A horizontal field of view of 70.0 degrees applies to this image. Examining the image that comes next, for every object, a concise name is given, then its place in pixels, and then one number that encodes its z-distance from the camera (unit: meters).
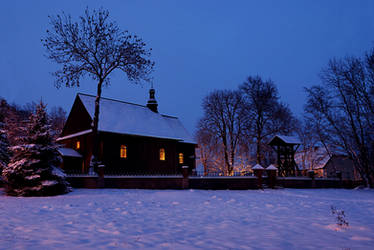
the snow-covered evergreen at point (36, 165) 12.99
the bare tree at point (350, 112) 23.78
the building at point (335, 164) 44.78
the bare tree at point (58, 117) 38.51
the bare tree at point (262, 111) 30.80
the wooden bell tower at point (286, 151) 24.91
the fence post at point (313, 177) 23.55
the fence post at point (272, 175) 20.88
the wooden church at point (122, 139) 24.28
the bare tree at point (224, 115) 33.09
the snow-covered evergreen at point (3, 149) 16.38
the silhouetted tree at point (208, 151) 39.28
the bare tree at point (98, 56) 19.68
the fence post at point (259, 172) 19.48
